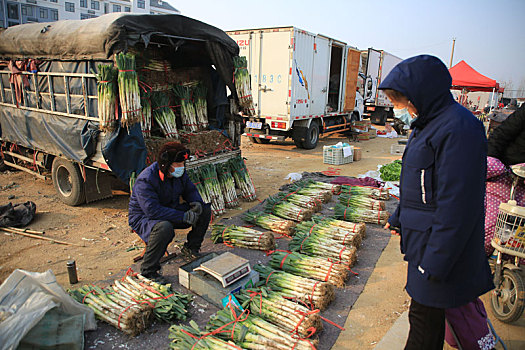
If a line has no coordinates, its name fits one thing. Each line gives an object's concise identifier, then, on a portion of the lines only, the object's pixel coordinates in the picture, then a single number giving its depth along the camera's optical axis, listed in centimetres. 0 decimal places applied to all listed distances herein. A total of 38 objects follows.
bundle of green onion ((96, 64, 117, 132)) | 498
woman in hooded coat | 187
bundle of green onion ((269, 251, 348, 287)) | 389
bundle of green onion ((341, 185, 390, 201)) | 678
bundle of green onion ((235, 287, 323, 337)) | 299
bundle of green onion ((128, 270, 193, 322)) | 323
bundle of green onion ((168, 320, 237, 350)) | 266
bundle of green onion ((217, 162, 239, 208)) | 658
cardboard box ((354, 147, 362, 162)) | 1112
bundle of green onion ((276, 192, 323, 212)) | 609
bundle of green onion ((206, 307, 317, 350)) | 267
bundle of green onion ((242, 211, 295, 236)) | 529
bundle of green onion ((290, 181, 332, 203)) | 651
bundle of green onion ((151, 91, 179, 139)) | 644
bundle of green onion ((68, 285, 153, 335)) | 307
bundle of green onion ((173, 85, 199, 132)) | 690
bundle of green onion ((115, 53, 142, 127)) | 491
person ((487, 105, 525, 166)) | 379
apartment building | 3619
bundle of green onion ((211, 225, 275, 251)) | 474
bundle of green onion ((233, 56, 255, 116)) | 671
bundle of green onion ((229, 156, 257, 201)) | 693
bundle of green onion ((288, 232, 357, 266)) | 433
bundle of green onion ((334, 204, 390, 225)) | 576
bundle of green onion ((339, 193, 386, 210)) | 611
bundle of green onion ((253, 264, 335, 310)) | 345
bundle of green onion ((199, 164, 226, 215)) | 613
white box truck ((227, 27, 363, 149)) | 1076
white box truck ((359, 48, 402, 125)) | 1744
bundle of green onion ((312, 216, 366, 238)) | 496
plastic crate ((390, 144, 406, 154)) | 1250
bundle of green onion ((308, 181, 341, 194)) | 696
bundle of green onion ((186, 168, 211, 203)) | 599
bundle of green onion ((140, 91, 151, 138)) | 620
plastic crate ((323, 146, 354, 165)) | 1043
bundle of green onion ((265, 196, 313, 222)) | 577
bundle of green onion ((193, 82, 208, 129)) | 722
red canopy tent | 1945
